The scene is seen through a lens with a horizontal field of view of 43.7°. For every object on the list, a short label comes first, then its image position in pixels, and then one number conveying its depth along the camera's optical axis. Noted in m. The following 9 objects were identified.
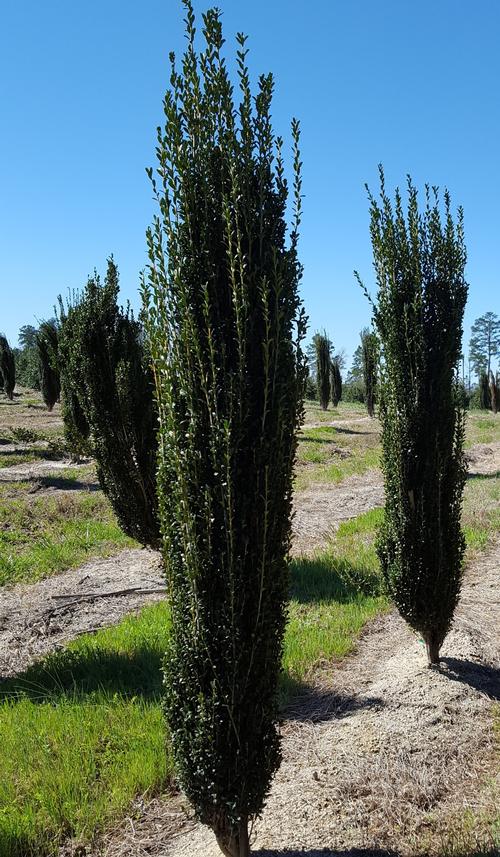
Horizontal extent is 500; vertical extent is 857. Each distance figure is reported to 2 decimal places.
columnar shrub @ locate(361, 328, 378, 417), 30.45
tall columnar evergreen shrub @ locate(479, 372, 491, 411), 53.75
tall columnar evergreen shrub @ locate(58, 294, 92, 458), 13.47
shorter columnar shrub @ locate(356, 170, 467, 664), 5.62
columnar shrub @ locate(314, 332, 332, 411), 36.50
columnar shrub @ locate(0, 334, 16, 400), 36.84
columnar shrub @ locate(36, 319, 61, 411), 28.09
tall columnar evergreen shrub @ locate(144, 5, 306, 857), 3.14
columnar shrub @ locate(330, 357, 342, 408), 44.04
